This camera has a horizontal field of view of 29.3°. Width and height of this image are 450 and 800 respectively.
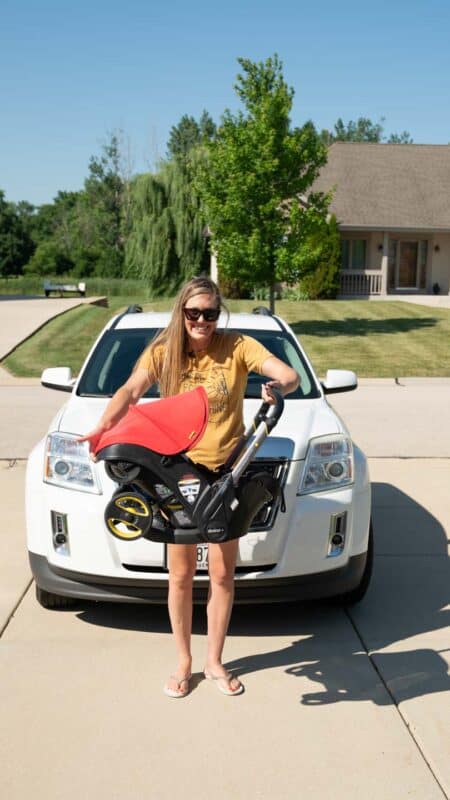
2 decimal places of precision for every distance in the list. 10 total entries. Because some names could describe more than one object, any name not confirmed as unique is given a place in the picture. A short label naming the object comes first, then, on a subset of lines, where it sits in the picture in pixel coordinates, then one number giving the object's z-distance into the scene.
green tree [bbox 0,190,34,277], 71.50
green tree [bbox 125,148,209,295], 33.12
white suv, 4.02
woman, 3.36
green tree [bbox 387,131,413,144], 102.19
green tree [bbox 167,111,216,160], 82.31
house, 31.80
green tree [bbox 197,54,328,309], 18.75
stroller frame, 3.08
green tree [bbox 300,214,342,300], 28.52
